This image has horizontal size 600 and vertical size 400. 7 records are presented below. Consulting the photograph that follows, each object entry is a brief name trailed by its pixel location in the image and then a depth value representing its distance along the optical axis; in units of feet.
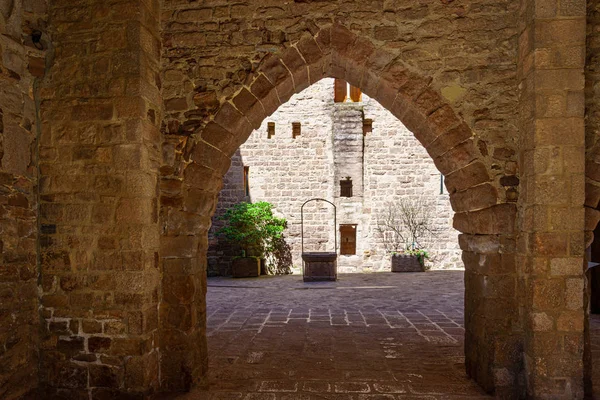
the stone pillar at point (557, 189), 9.68
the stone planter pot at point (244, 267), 34.55
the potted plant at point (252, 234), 34.71
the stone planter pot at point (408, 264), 35.76
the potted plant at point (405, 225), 36.99
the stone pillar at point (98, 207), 10.30
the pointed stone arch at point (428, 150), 10.64
